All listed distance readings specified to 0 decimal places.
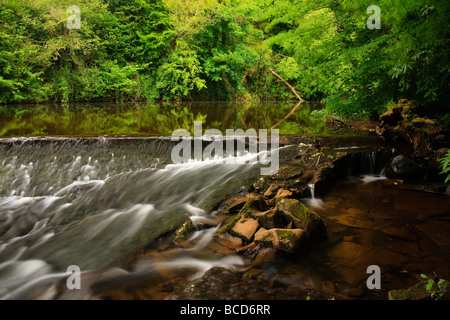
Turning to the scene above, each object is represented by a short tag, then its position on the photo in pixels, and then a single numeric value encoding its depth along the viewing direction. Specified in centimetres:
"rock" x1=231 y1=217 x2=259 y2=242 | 343
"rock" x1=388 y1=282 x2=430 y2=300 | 208
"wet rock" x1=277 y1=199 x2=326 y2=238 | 338
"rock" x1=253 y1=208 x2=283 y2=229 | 347
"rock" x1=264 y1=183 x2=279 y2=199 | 451
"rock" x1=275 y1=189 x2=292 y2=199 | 436
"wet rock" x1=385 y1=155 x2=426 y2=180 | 530
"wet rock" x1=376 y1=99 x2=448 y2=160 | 564
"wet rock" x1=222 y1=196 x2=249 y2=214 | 436
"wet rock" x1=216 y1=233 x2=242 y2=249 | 344
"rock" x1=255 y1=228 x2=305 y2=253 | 312
